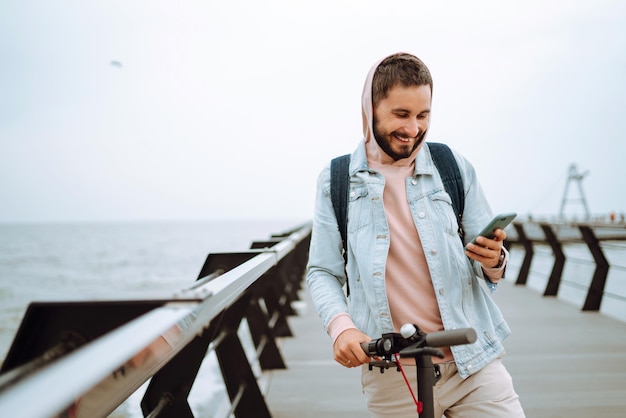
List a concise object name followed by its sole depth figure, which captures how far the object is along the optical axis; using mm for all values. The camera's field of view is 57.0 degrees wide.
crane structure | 99025
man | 1661
